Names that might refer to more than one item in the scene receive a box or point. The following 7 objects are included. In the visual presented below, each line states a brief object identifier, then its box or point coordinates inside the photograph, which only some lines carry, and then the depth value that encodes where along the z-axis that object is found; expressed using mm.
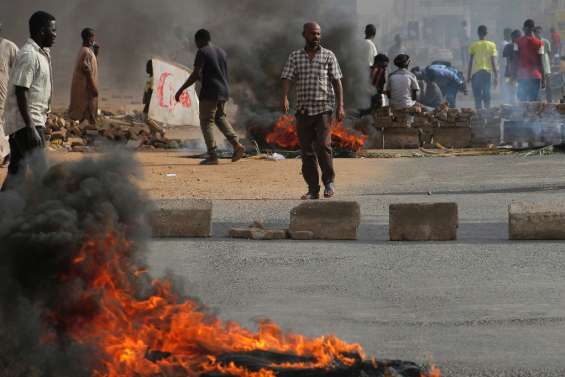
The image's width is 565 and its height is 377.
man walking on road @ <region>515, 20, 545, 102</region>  42313
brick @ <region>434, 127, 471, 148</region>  38280
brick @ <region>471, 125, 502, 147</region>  38001
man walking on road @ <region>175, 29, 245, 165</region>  30882
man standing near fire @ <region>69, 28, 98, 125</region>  35612
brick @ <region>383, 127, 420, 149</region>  38342
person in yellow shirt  44857
